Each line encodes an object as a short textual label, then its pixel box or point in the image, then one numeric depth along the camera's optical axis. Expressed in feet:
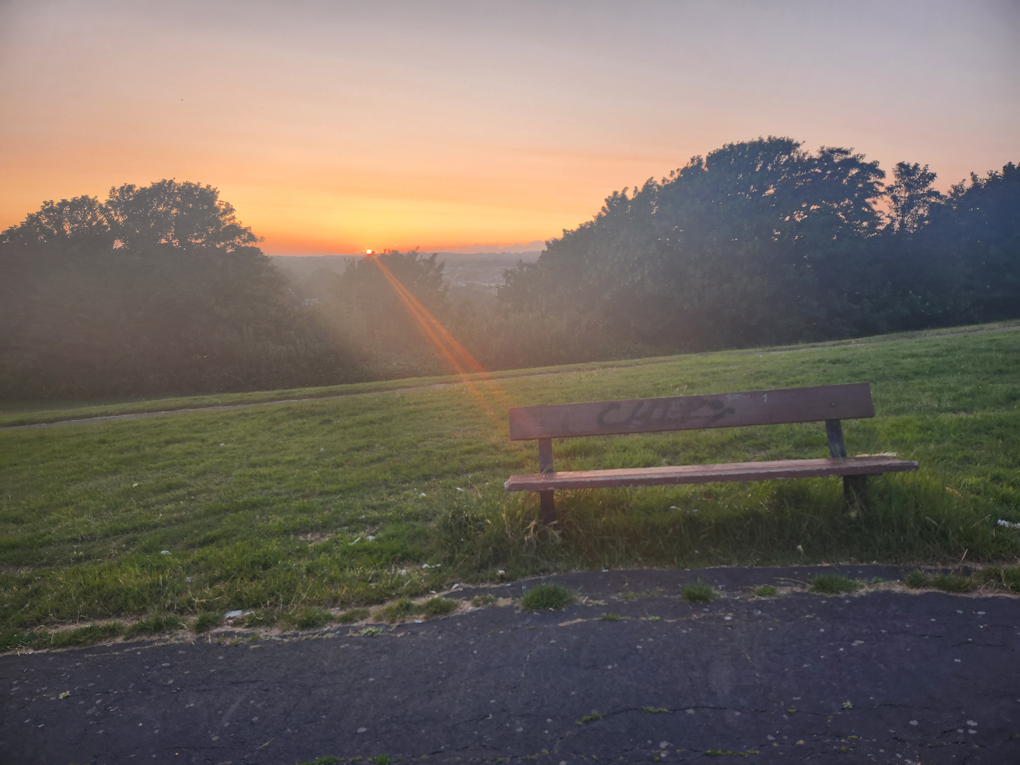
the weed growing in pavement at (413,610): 12.62
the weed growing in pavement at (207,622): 12.83
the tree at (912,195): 139.03
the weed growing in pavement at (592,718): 8.93
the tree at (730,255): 112.78
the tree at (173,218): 120.78
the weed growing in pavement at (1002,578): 11.62
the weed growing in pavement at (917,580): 11.99
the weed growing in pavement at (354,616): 12.66
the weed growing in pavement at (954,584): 11.71
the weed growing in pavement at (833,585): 12.07
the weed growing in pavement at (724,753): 8.04
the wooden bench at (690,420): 14.65
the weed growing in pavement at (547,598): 12.49
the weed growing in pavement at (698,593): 12.23
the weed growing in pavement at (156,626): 12.93
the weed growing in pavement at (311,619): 12.58
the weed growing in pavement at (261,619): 12.82
